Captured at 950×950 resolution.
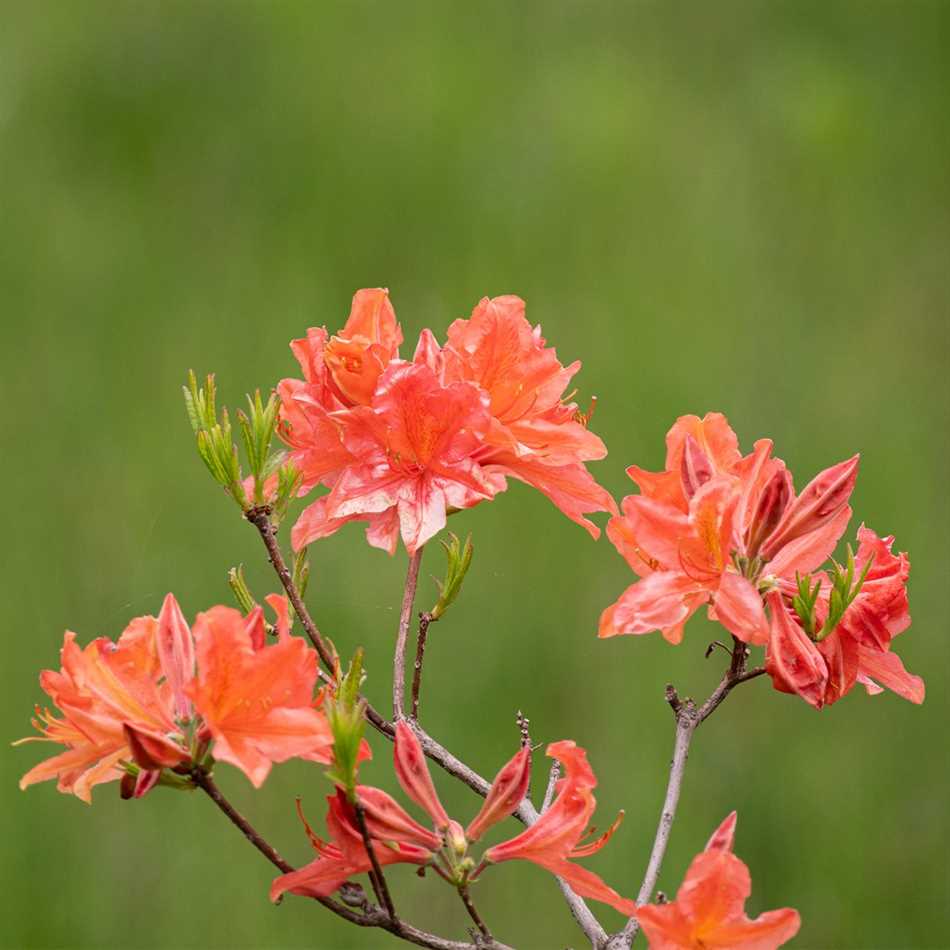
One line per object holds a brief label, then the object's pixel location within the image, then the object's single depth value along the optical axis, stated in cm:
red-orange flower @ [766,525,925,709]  185
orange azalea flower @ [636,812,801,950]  180
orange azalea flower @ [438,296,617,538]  190
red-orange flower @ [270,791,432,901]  181
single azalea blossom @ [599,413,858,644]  186
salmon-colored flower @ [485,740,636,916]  183
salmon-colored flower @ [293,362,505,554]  188
